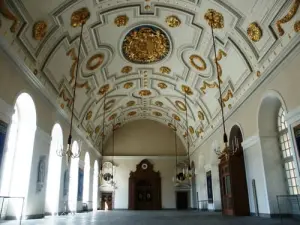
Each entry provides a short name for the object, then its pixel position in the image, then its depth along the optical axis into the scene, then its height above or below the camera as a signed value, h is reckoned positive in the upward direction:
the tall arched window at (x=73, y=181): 15.70 +1.09
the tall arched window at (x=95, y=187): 22.68 +1.10
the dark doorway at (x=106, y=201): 23.98 -0.03
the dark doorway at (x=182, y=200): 23.98 -0.04
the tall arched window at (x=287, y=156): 9.70 +1.45
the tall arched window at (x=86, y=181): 19.48 +1.35
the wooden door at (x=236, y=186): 12.01 +0.53
